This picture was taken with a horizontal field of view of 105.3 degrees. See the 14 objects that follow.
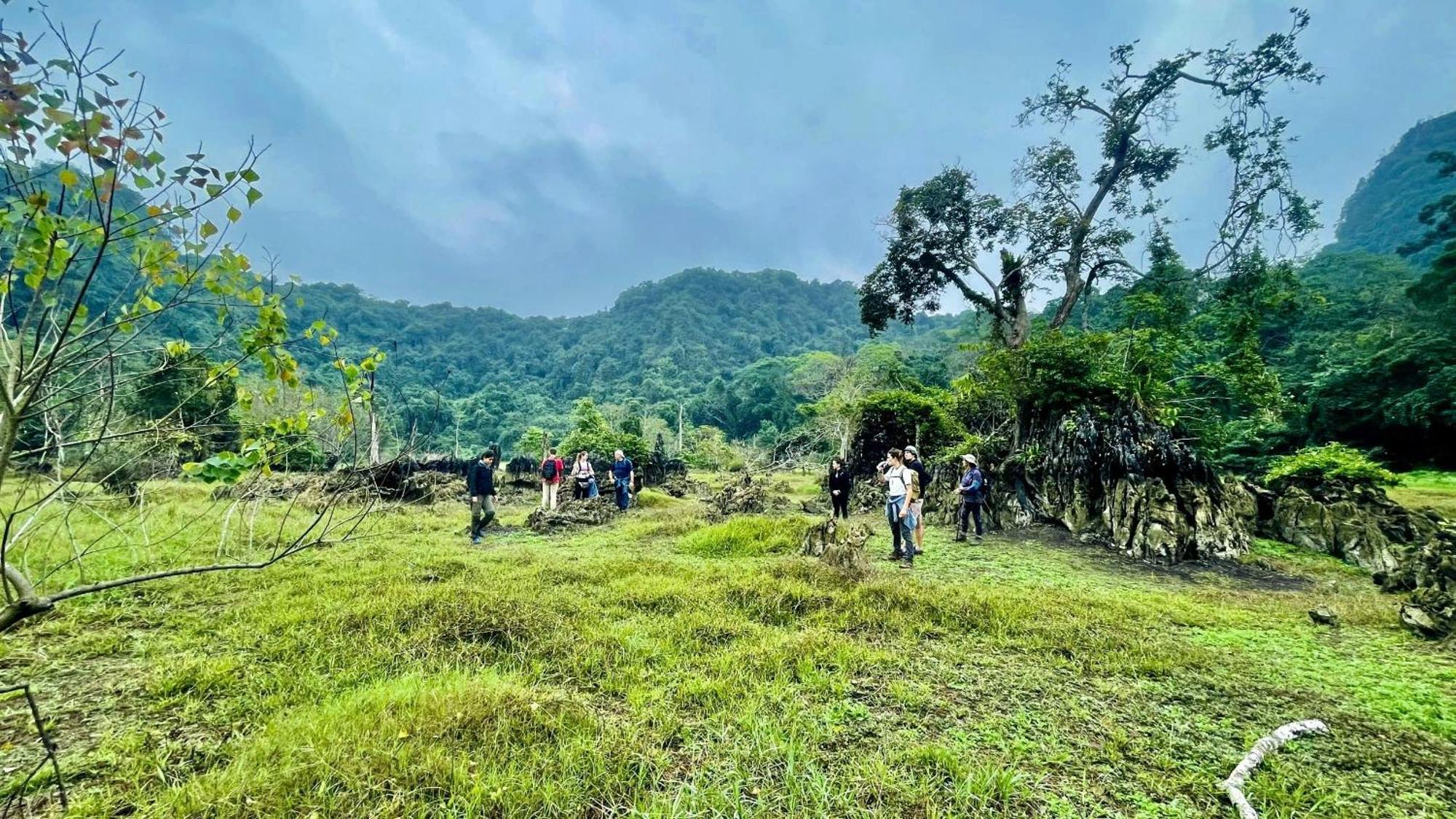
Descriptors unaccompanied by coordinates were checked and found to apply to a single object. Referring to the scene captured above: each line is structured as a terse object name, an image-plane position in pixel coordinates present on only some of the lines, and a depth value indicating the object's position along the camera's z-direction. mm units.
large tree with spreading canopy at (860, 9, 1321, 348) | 14117
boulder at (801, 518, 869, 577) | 7270
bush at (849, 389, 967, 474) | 17406
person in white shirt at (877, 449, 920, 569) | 8148
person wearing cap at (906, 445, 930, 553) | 9070
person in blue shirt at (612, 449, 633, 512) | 14750
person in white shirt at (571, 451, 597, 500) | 14859
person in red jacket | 13367
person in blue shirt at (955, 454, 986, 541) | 10555
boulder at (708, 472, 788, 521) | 14566
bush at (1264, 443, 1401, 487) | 9352
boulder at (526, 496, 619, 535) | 12398
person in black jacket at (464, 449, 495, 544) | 10625
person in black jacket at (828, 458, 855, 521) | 11406
